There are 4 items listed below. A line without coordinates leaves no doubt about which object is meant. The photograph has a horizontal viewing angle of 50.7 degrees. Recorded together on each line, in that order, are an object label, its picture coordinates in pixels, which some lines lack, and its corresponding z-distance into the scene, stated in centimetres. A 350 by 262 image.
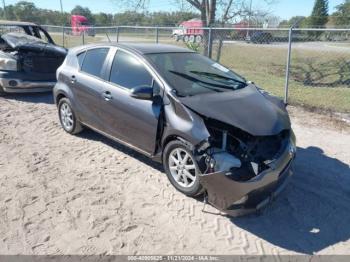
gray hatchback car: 373
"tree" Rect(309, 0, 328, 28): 6248
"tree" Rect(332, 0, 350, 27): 4947
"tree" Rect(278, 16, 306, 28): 2858
